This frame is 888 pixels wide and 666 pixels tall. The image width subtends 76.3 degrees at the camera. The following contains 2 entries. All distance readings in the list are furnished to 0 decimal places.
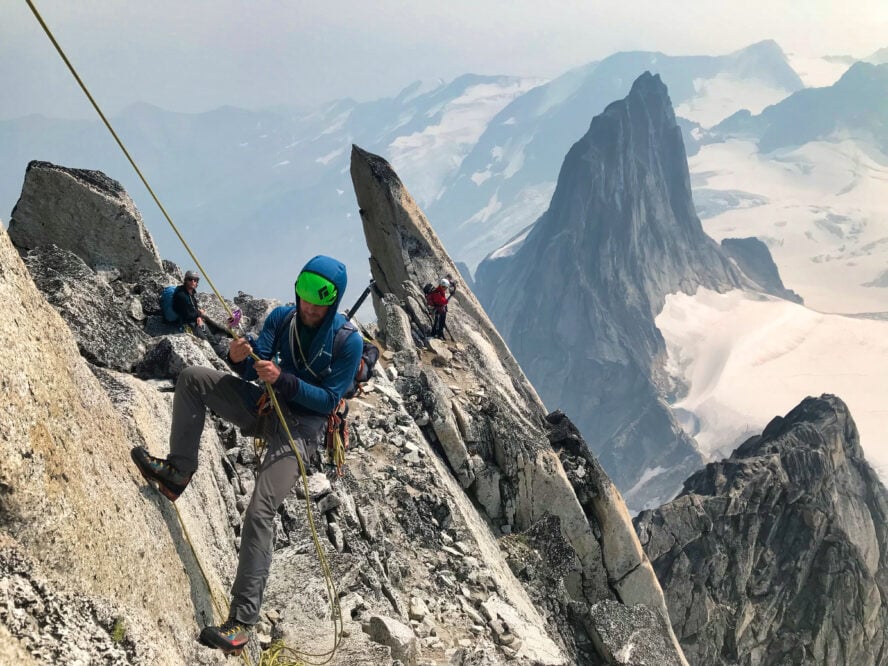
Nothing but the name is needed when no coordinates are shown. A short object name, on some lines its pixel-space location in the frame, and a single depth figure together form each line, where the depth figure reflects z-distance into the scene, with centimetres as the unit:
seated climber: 1266
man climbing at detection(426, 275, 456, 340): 2272
